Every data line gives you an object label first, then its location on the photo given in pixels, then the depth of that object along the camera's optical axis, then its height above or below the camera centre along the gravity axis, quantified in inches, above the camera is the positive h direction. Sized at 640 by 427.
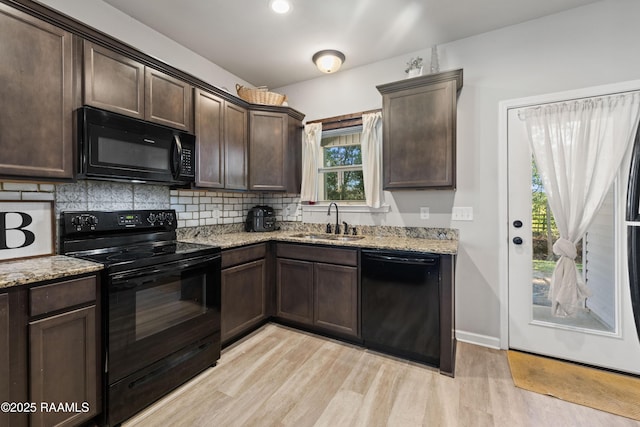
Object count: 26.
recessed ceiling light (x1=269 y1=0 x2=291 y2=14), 83.8 +62.9
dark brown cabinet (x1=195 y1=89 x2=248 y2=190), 100.1 +26.8
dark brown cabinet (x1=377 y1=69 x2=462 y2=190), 95.4 +28.6
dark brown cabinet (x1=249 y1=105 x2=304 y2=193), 121.4 +28.5
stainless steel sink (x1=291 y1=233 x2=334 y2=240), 122.9 -11.1
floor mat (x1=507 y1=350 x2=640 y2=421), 70.6 -48.6
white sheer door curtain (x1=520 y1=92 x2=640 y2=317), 82.0 +16.1
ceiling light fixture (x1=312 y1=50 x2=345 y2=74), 110.1 +60.3
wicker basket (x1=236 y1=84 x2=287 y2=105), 121.5 +50.8
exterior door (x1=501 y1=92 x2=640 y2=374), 83.6 -22.1
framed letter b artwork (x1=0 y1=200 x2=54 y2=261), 65.8 -4.3
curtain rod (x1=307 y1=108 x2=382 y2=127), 122.3 +42.2
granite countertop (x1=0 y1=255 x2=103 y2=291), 50.8 -11.9
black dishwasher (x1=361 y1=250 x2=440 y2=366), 84.8 -29.5
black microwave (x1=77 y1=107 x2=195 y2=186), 69.3 +17.4
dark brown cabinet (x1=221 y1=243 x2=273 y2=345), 95.1 -29.1
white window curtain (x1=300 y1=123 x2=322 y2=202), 132.8 +23.2
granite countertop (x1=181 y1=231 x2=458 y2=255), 87.9 -10.9
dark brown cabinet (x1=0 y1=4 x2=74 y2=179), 58.1 +25.1
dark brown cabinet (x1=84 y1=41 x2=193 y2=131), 71.4 +35.2
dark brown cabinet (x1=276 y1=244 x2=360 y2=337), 98.6 -28.6
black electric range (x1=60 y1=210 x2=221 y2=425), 63.1 -23.9
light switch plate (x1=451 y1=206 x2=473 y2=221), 103.1 -1.0
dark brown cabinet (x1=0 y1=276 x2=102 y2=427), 50.4 -27.7
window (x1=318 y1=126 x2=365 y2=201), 129.1 +21.7
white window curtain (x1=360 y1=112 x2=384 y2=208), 117.7 +23.2
